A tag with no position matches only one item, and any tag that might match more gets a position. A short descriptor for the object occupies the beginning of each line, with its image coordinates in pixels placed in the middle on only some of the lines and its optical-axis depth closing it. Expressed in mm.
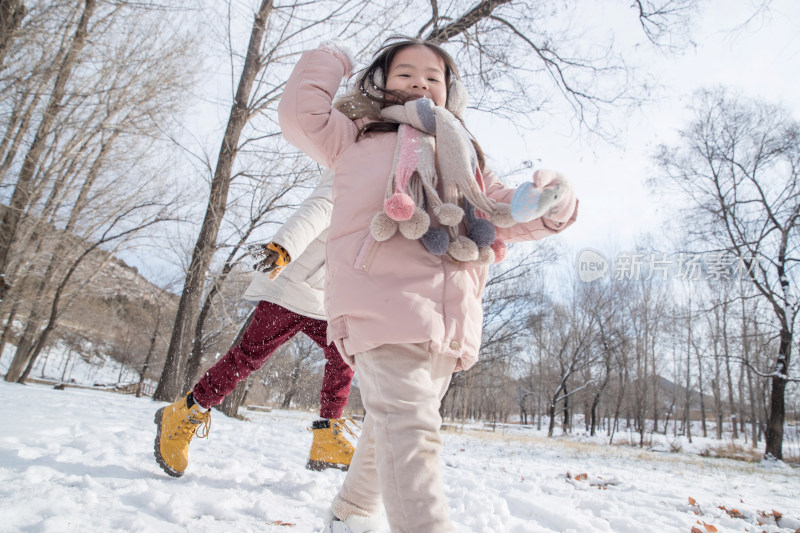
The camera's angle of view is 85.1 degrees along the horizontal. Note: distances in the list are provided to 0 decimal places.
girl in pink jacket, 1026
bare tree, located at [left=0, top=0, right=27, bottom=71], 3896
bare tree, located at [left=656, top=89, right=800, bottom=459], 11062
